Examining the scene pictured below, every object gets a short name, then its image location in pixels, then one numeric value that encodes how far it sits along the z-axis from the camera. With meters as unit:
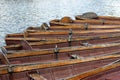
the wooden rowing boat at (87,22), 17.38
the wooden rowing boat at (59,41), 12.32
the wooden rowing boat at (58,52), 10.08
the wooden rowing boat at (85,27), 15.70
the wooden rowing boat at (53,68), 8.11
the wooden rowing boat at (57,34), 14.02
